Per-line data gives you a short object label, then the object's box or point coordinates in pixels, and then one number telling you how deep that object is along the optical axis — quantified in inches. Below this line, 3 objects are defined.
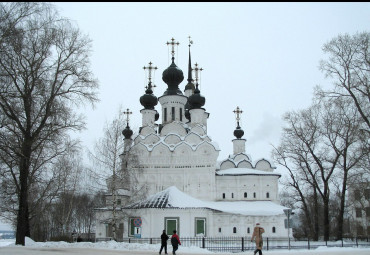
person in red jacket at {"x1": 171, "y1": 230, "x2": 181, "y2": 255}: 584.7
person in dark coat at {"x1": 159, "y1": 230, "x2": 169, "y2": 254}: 592.1
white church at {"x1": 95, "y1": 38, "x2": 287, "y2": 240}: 1070.4
